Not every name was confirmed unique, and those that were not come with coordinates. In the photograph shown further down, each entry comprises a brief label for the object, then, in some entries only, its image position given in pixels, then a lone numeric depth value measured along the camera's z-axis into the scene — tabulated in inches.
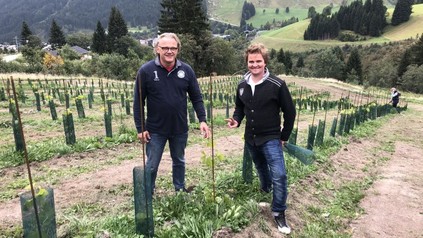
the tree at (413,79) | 1868.8
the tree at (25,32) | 2251.5
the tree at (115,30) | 2231.8
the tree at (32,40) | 2175.8
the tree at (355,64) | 2468.0
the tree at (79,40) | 3444.9
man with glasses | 130.1
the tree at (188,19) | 1696.6
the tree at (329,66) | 2559.1
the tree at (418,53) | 2102.1
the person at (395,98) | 725.9
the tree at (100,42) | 2194.4
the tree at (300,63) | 2970.0
